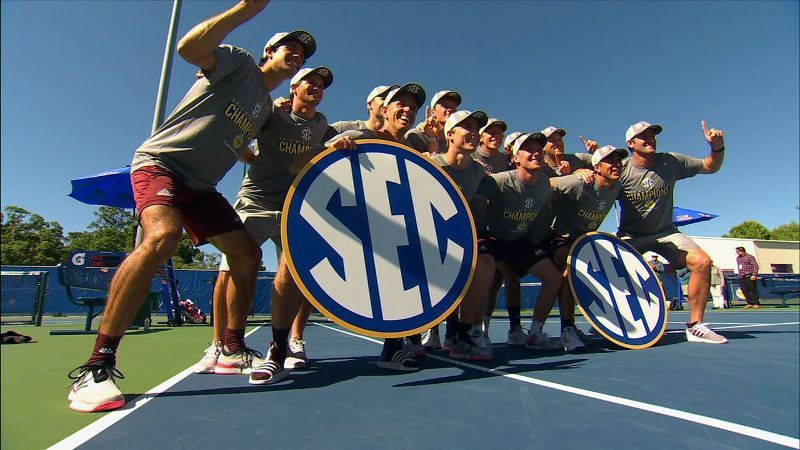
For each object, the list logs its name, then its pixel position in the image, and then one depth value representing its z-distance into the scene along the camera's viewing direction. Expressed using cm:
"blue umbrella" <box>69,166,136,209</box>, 702
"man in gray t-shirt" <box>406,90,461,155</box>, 360
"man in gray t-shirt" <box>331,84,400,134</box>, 351
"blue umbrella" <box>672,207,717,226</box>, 1426
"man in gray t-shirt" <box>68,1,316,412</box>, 172
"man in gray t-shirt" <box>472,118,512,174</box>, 345
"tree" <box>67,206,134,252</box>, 4984
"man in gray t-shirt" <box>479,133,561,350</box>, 327
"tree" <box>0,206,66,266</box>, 3677
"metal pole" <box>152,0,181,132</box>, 700
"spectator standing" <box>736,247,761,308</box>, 1078
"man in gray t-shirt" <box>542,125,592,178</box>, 407
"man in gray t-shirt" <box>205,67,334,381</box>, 275
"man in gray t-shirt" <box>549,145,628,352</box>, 358
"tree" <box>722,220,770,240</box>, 6178
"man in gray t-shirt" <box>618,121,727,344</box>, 385
